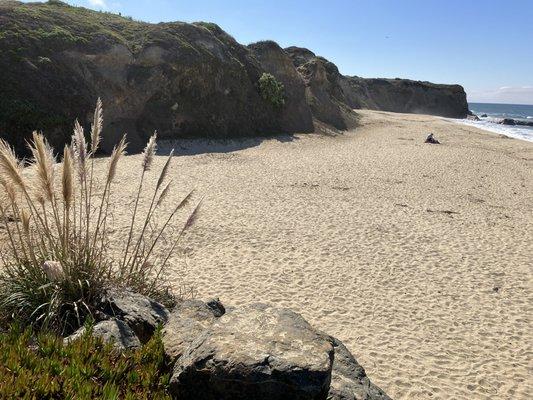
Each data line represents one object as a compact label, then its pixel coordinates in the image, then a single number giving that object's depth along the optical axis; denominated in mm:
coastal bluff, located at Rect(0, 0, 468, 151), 19219
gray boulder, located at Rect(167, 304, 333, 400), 3420
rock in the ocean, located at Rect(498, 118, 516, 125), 61409
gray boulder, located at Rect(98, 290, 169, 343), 4969
